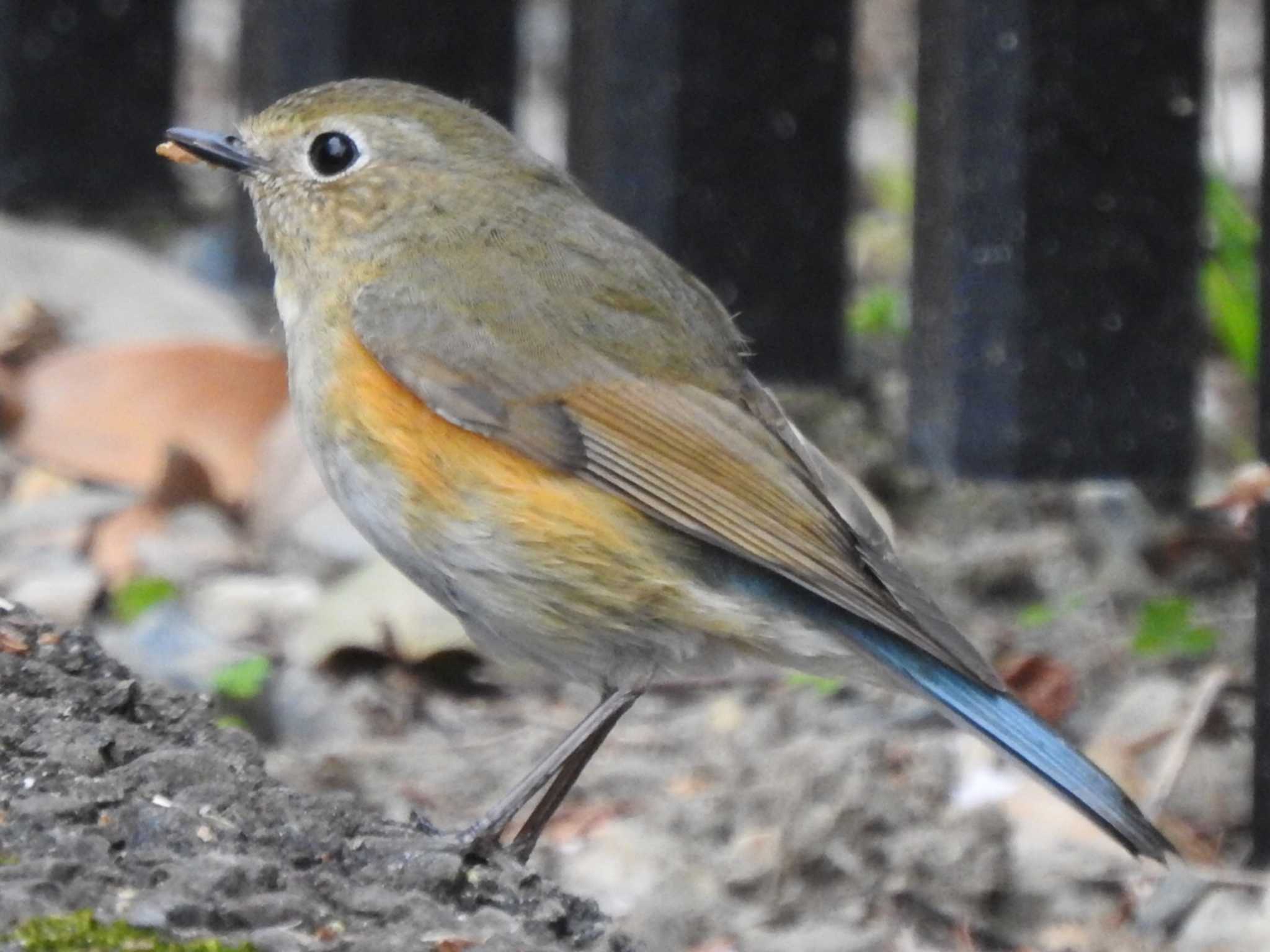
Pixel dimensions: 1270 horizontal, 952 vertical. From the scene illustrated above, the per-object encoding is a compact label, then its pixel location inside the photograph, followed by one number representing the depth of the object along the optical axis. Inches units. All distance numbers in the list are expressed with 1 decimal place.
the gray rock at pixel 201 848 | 197.6
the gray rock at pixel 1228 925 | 315.0
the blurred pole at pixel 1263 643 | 328.5
